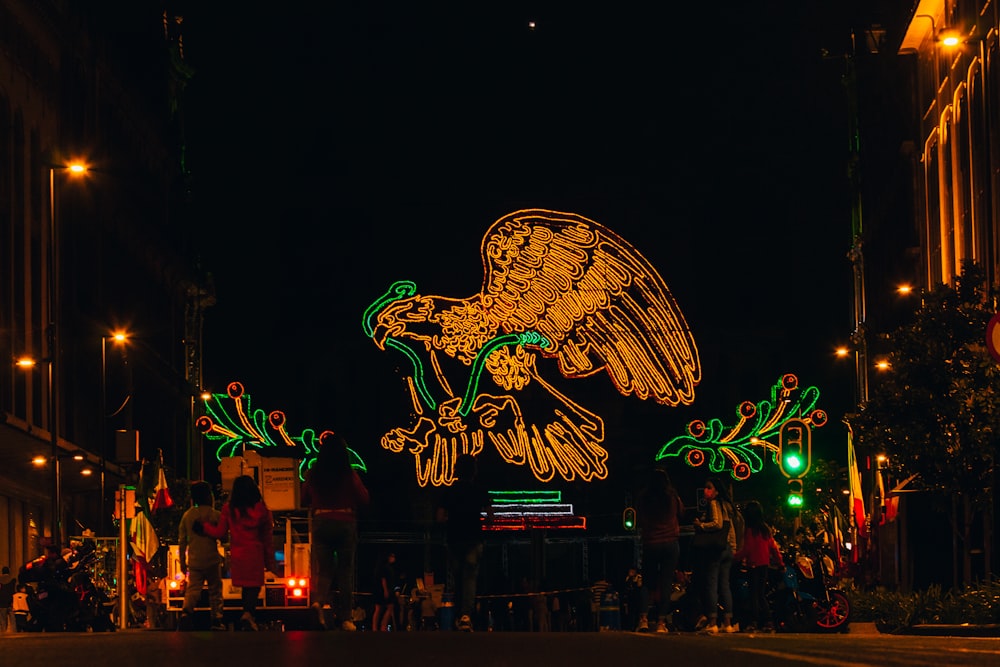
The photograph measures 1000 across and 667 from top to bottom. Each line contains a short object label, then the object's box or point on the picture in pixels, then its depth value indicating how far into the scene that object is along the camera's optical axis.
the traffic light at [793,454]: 39.72
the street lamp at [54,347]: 40.00
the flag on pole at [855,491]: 50.41
